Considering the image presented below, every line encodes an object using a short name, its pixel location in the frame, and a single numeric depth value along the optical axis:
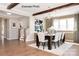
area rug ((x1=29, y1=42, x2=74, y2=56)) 2.07
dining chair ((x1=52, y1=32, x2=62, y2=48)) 2.36
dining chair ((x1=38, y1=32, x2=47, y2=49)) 2.32
